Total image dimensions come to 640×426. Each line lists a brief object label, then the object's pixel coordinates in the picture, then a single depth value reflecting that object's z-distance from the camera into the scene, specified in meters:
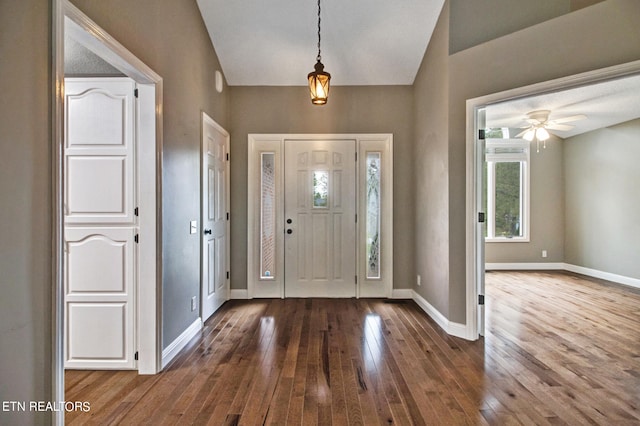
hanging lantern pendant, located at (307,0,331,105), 2.89
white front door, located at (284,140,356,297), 4.43
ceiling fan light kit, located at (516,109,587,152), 4.72
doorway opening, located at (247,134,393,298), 4.42
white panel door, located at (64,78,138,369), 2.44
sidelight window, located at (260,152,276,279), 4.46
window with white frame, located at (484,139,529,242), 6.55
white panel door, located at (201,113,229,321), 3.50
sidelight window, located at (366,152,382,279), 4.43
